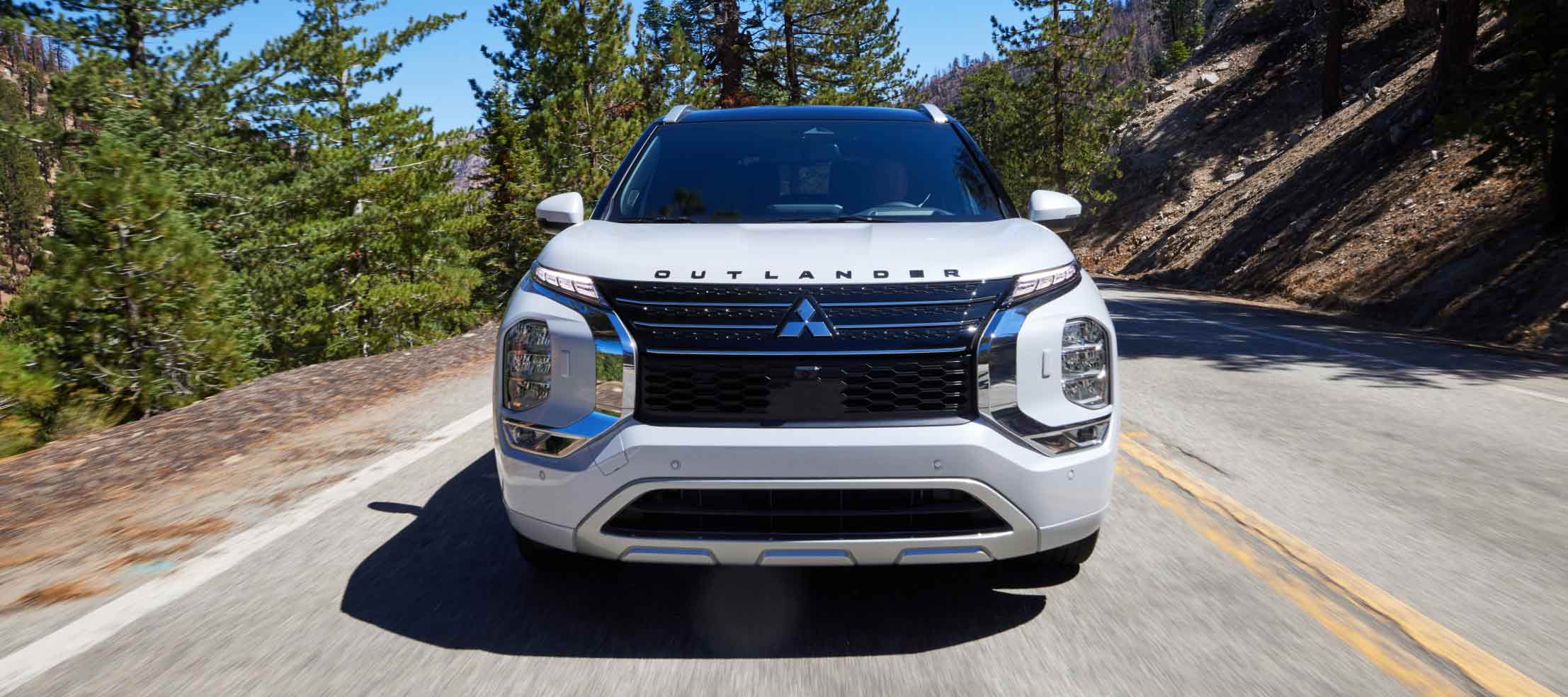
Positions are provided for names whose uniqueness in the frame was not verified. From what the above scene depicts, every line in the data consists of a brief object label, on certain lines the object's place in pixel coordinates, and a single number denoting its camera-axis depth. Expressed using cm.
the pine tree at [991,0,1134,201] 4450
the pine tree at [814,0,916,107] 4222
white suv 311
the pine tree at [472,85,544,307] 3606
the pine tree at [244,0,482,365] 2634
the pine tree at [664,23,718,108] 3716
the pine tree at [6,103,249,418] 927
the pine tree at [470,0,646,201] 3366
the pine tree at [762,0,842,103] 4153
